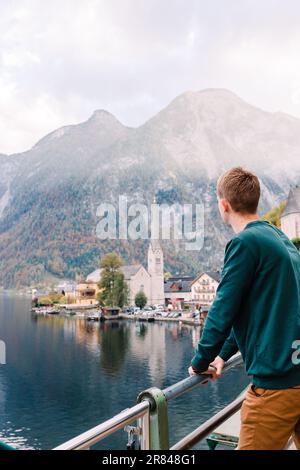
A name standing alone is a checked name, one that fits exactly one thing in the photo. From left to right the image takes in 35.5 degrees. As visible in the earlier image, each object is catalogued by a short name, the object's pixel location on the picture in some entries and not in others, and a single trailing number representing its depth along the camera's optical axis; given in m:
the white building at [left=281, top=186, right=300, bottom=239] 36.88
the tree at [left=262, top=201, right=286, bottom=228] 36.49
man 1.14
